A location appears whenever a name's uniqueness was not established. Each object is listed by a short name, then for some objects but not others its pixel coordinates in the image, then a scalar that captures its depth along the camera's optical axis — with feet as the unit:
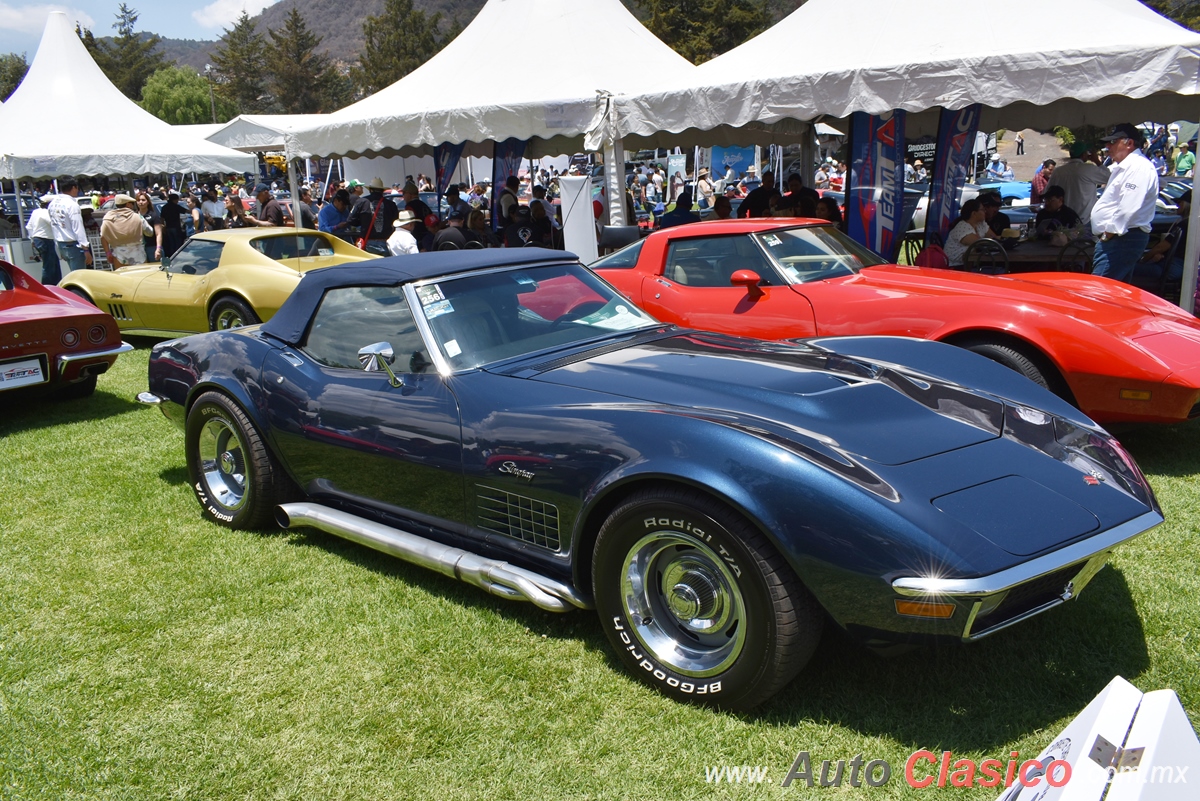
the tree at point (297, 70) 301.63
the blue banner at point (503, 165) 44.80
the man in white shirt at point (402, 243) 32.99
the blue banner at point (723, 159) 83.87
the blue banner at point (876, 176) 29.63
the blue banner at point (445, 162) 45.39
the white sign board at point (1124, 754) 4.50
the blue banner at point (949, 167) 32.73
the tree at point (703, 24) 174.60
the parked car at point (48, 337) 21.34
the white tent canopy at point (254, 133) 43.97
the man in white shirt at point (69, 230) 40.24
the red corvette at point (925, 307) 15.35
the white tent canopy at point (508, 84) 33.35
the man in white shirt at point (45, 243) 41.55
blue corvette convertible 7.75
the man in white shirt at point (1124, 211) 23.07
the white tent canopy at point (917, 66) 22.25
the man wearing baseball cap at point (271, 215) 46.24
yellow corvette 28.02
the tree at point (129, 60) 323.78
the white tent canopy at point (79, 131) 50.08
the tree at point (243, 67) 305.32
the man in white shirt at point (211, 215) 57.57
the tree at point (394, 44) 272.51
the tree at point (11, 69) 312.50
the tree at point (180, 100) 301.02
